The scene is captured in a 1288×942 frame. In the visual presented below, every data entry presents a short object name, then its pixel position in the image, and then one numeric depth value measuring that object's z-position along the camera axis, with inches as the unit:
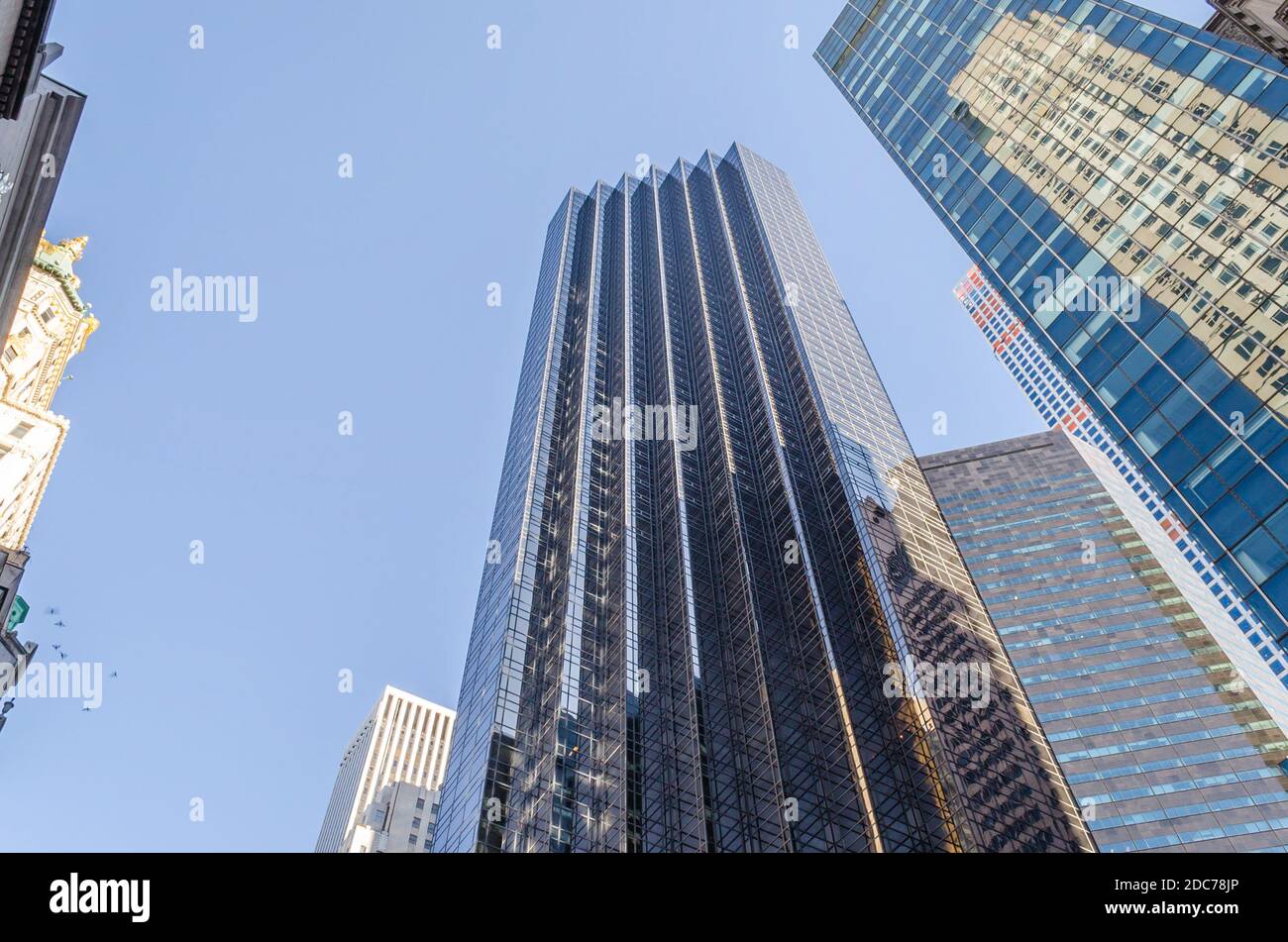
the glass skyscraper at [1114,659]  2883.9
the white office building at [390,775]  4505.4
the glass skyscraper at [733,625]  2038.6
